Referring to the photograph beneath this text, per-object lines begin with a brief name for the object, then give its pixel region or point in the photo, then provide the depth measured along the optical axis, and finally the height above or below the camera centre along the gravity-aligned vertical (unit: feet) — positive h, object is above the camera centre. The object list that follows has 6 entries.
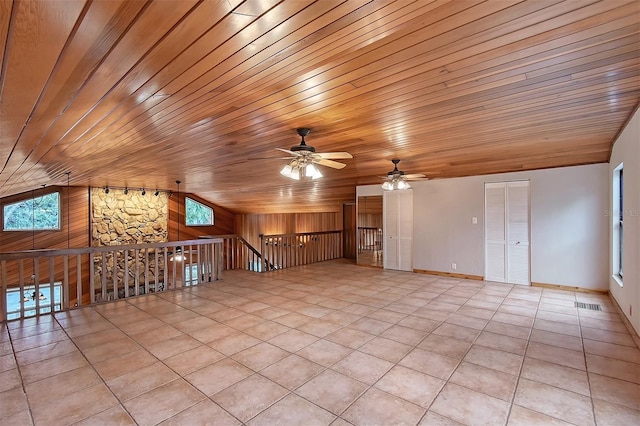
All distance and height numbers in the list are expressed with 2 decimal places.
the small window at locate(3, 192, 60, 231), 23.73 -0.15
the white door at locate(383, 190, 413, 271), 23.24 -1.53
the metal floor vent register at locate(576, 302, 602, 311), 13.89 -4.53
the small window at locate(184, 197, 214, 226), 33.45 -0.21
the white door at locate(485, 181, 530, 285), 18.60 -1.41
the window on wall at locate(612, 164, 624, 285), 14.07 -0.60
